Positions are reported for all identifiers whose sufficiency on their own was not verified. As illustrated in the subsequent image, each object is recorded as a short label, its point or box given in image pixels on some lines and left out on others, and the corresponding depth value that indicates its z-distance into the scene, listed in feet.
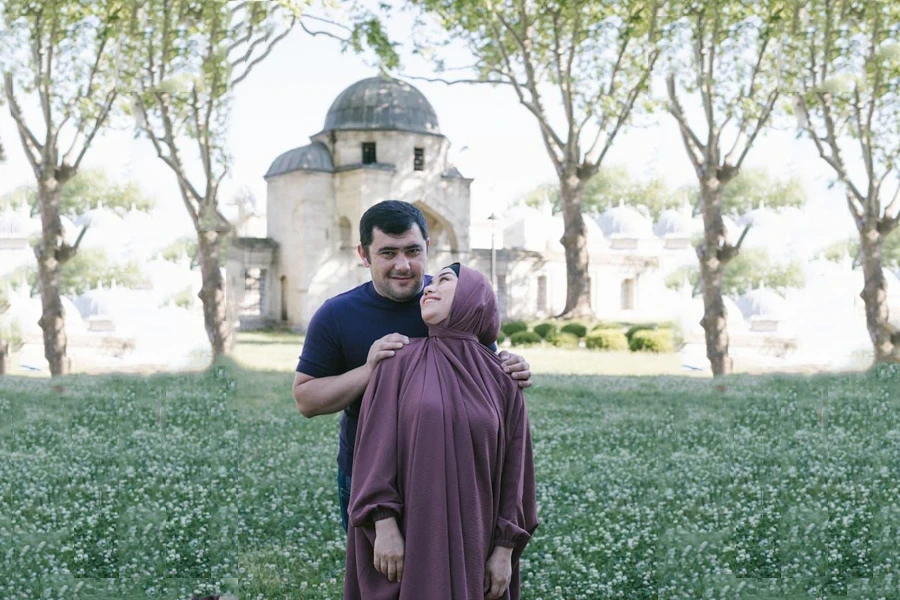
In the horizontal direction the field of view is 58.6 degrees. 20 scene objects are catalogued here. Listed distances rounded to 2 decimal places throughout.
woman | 8.15
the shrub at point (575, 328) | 61.72
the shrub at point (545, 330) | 63.72
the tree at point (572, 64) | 63.57
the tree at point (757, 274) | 35.94
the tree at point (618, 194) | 51.37
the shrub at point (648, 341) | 55.97
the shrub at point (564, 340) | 61.30
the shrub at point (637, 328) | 57.62
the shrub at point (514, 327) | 66.70
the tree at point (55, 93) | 29.37
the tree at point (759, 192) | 44.01
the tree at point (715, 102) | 30.40
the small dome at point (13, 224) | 29.66
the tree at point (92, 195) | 29.35
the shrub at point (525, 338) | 63.67
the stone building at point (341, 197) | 98.48
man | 9.06
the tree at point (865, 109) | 39.01
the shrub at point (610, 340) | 57.93
